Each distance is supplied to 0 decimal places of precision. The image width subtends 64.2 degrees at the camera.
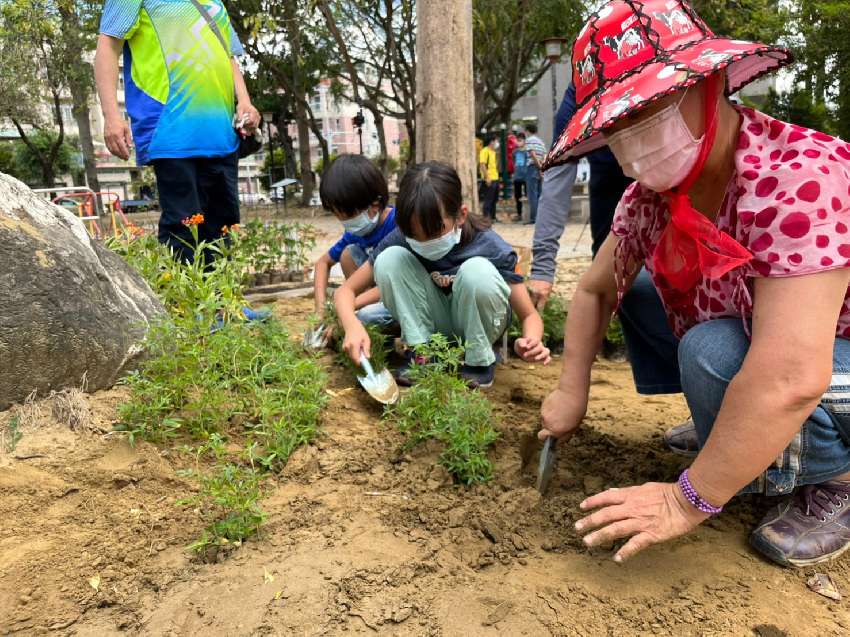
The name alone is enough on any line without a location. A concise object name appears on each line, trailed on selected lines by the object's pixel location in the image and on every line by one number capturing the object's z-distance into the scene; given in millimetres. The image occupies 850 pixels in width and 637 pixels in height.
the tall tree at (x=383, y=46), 14555
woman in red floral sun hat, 1237
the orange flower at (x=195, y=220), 2976
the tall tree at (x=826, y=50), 12562
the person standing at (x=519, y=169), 12961
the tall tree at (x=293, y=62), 14578
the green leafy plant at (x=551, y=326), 3275
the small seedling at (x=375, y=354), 2732
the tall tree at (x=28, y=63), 14234
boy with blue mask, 3002
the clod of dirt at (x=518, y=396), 2719
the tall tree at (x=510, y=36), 14086
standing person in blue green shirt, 3135
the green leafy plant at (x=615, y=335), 3334
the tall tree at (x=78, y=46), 14461
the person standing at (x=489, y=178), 12773
